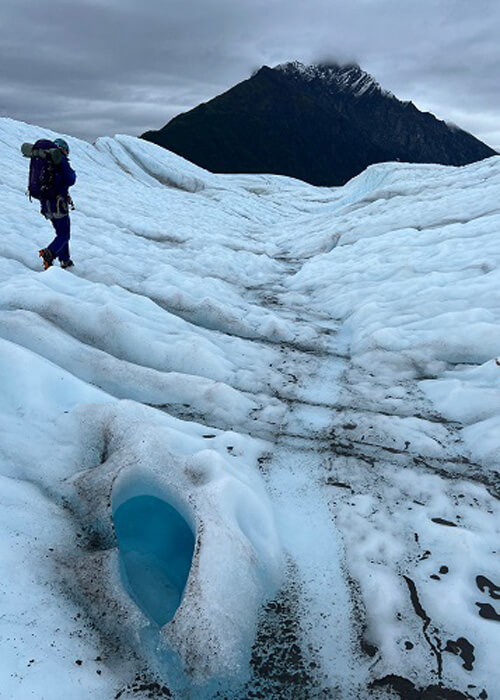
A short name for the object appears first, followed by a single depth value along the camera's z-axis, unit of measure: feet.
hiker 25.57
